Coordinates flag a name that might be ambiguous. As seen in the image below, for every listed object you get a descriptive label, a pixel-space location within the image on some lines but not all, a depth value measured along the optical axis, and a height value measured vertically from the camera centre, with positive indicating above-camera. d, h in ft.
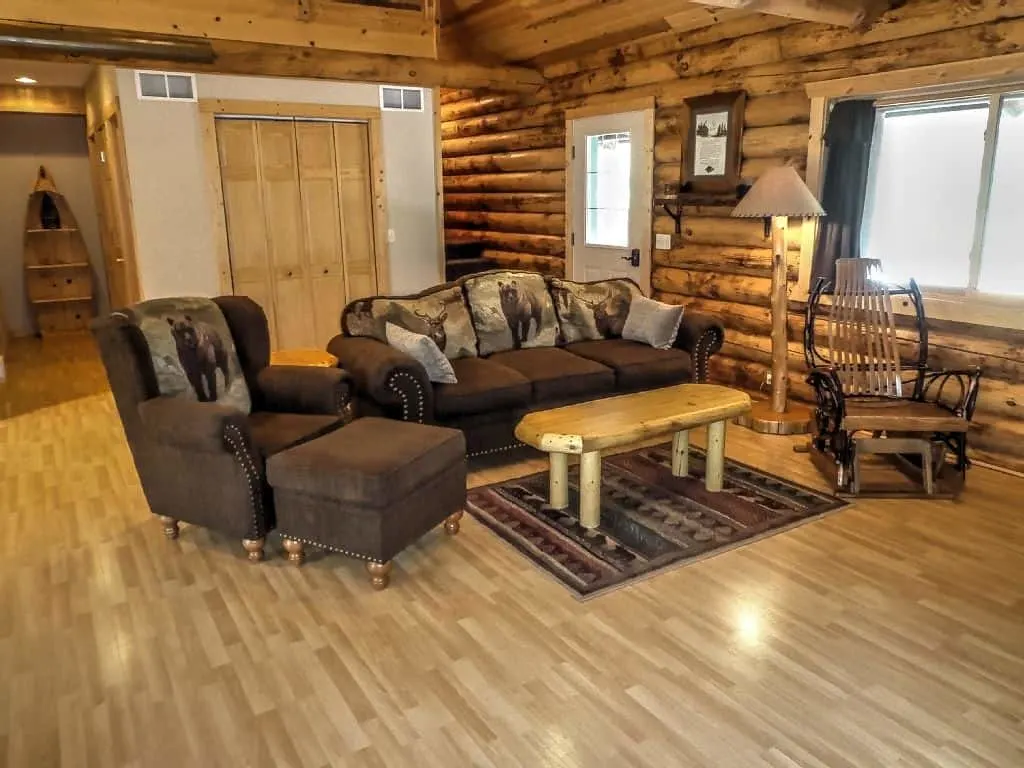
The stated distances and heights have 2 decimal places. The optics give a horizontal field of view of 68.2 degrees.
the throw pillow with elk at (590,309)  16.07 -1.99
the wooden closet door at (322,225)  19.39 -0.24
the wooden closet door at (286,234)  18.90 -0.45
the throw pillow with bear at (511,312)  15.12 -1.93
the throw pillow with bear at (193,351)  10.80 -1.93
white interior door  19.24 +0.46
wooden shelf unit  26.13 -1.74
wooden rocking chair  11.91 -3.01
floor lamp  14.05 -1.00
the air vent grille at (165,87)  16.97 +2.90
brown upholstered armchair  9.74 -2.95
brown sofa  12.37 -2.86
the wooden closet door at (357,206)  19.86 +0.25
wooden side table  14.76 -2.79
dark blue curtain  14.32 +0.58
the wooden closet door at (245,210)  18.33 +0.16
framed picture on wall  16.52 +1.54
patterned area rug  9.91 -4.42
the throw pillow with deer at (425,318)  14.07 -1.90
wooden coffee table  10.53 -2.99
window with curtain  12.62 +0.31
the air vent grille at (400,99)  19.90 +3.02
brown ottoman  9.06 -3.32
